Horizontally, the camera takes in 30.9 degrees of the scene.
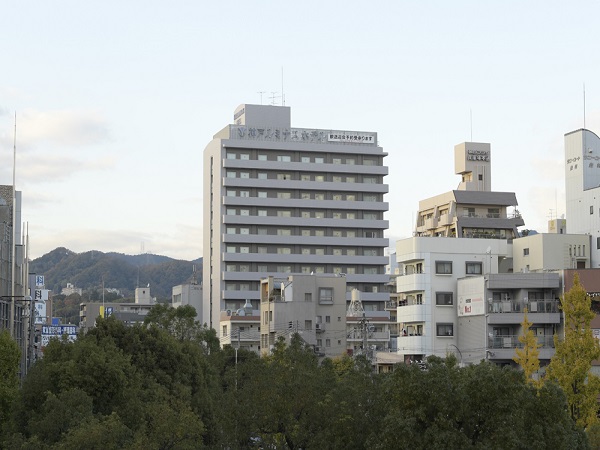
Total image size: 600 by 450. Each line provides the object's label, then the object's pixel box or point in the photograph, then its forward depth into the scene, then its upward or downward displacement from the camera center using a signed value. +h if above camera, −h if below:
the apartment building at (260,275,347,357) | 128.62 +2.34
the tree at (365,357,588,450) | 34.94 -2.72
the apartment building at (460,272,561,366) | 92.06 +1.51
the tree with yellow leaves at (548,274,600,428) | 63.59 -2.04
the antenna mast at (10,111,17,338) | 70.62 +3.79
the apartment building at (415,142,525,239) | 132.75 +14.41
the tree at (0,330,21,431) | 51.06 -1.99
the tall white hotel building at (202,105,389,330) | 160.50 +18.37
